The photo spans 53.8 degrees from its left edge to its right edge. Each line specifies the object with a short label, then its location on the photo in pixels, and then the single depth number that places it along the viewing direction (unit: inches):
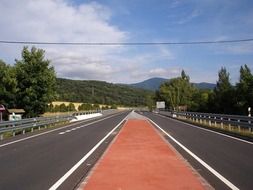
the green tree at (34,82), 1155.2
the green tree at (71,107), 2177.0
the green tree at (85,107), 2329.2
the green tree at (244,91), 1840.9
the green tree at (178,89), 2637.2
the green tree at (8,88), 1181.5
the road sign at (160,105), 2752.1
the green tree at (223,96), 2036.0
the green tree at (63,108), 2086.4
